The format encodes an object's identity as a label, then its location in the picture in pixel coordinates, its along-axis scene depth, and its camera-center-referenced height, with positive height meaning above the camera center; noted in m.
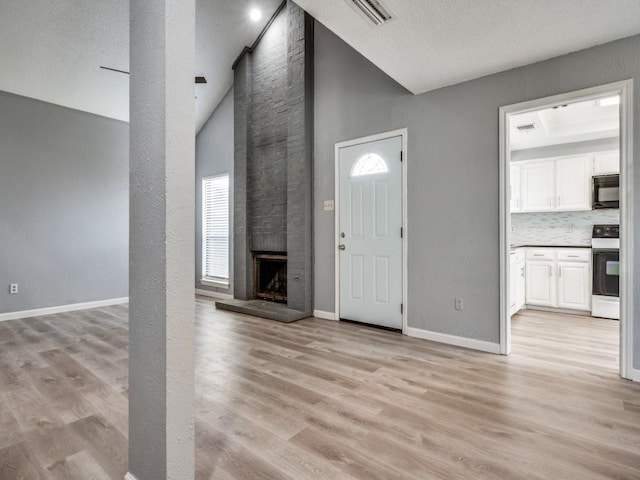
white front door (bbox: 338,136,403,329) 3.77 +0.04
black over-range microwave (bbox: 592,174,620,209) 4.57 +0.62
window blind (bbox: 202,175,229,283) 6.00 +0.15
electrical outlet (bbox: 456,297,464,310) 3.27 -0.68
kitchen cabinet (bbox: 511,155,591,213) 4.86 +0.79
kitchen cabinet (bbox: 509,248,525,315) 4.48 -0.65
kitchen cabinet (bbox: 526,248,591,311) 4.60 -0.63
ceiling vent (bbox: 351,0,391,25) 2.20 +1.56
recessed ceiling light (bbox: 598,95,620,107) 3.88 +1.61
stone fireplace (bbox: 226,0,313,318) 4.50 +1.09
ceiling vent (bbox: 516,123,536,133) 4.47 +1.50
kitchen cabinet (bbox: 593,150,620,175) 4.61 +1.03
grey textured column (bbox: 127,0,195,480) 1.18 +0.02
